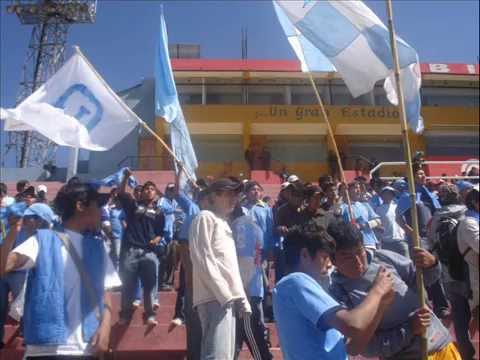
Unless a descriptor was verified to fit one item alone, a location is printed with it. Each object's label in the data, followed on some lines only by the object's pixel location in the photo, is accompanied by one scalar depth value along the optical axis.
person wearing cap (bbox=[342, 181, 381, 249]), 6.18
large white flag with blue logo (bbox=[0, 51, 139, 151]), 4.43
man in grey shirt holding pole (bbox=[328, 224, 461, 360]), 2.54
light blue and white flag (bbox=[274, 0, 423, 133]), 3.52
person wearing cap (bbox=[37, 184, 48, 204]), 7.16
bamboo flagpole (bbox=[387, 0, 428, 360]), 2.57
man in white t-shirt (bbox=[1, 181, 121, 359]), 2.54
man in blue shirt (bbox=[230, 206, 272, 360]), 4.38
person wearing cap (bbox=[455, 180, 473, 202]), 5.19
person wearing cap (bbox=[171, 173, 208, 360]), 4.32
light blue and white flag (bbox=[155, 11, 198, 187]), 5.75
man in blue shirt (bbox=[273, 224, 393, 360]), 2.06
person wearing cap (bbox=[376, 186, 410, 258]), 6.35
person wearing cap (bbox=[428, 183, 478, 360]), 4.48
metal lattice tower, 31.19
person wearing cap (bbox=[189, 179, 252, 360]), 3.59
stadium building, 23.91
